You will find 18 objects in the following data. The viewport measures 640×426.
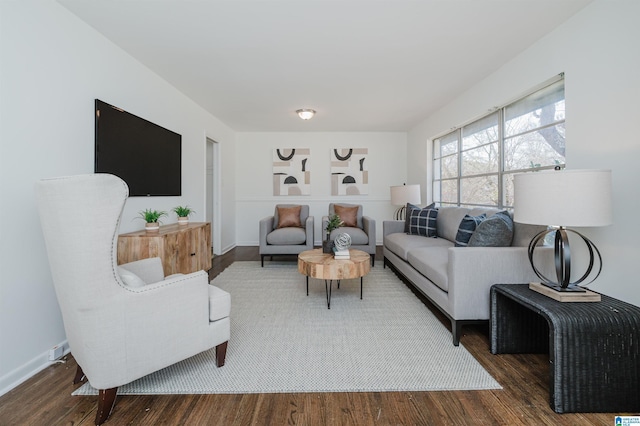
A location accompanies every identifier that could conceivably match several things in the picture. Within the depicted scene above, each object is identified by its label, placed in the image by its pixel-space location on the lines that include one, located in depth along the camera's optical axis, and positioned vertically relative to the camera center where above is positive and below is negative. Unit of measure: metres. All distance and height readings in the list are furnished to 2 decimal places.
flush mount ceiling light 4.09 +1.43
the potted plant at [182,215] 3.04 -0.04
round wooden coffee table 2.46 -0.50
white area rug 1.56 -0.94
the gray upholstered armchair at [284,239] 4.11 -0.40
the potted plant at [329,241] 2.98 -0.32
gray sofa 1.95 -0.46
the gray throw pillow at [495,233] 2.17 -0.17
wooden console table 2.23 -0.30
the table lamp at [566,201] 1.48 +0.05
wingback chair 1.18 -0.41
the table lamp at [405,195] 4.51 +0.27
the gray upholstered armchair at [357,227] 4.16 -0.26
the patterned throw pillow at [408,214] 4.07 -0.05
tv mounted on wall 2.22 +0.55
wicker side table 1.34 -0.72
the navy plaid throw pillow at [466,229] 2.47 -0.16
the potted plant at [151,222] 2.46 -0.09
